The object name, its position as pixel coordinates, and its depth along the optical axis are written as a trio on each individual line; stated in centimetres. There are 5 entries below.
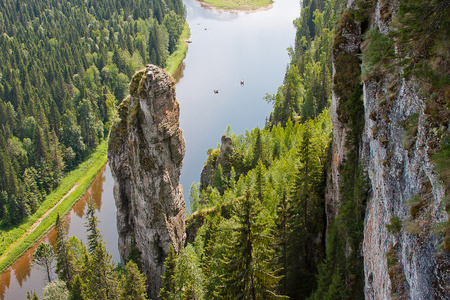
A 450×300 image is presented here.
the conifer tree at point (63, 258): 4109
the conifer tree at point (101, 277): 3288
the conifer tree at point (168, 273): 3148
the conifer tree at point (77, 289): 3628
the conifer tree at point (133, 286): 3031
